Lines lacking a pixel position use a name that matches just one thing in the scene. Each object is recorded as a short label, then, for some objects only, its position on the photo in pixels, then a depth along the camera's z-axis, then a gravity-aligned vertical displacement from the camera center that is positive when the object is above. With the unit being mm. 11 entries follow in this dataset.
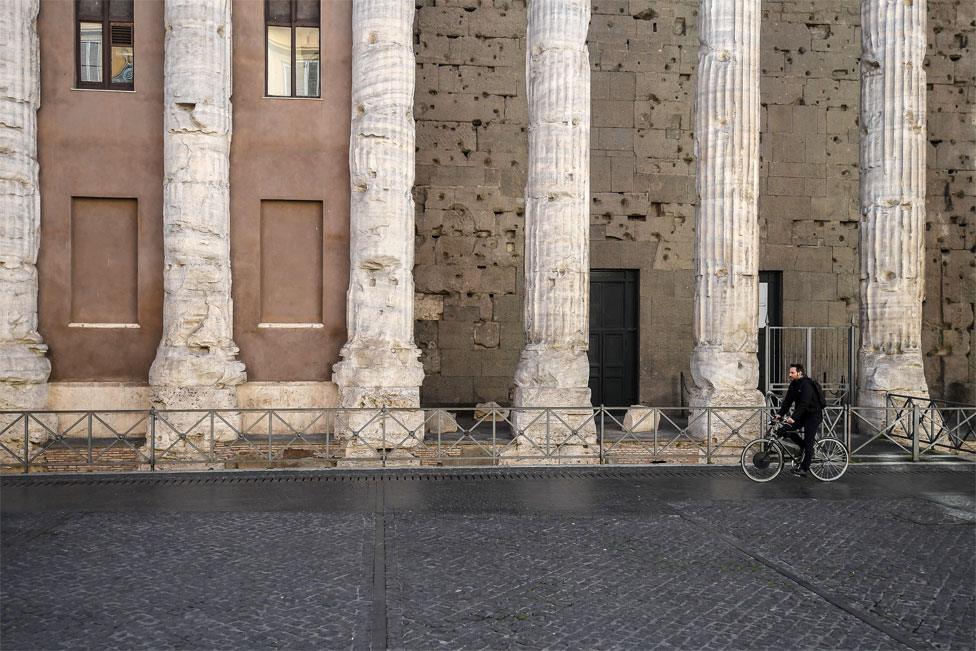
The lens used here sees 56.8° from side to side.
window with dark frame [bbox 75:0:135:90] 12773 +3867
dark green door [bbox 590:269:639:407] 17125 -391
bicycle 10281 -1592
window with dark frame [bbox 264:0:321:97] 13180 +3956
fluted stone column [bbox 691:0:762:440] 13102 +1750
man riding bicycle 10281 -1016
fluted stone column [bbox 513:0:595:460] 12609 +1569
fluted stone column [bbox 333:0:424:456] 12305 +1482
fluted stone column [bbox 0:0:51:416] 11930 +1277
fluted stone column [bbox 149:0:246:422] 12109 +1456
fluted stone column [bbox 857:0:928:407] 13969 +1972
